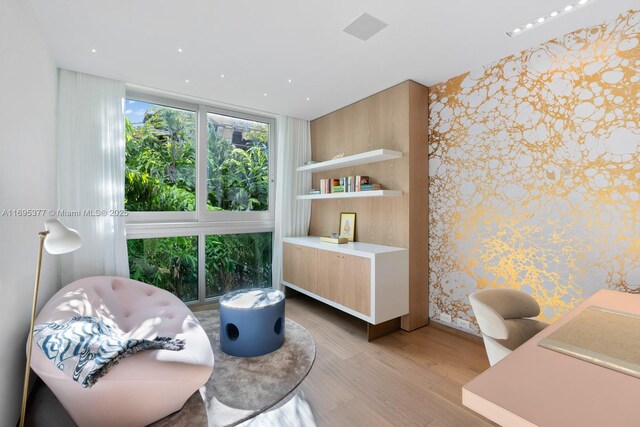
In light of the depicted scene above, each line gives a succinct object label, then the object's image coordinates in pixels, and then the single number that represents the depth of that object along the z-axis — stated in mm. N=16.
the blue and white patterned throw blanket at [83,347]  1374
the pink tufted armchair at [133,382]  1407
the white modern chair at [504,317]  1444
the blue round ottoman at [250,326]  2355
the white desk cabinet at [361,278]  2779
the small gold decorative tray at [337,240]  3477
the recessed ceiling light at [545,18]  1921
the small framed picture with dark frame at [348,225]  3688
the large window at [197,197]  3354
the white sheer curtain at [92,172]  2777
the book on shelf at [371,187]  3246
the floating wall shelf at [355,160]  3002
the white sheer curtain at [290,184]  4121
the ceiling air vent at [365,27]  2066
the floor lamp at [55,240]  1342
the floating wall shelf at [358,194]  2994
